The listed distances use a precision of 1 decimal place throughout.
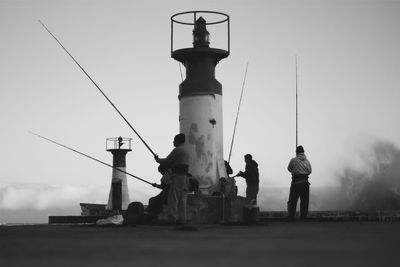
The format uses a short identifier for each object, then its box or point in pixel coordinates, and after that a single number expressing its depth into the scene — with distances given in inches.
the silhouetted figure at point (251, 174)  660.7
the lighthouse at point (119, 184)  1483.8
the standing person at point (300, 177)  626.5
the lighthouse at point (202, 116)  617.3
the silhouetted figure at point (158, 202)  530.3
